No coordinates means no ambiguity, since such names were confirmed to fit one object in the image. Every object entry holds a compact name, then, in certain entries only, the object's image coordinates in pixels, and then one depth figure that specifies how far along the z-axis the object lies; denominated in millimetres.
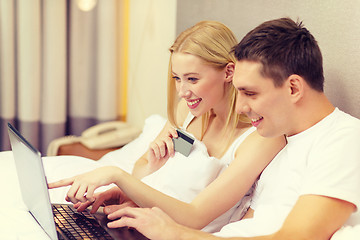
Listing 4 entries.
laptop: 1434
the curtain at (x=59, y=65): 2730
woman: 1596
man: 1399
